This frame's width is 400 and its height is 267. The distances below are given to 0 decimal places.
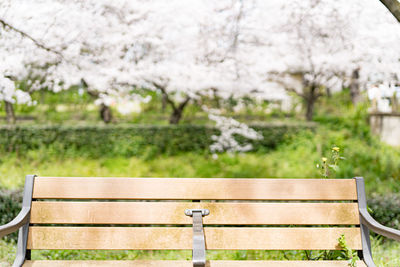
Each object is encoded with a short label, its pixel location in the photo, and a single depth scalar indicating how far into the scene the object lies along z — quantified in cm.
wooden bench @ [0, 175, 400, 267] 206
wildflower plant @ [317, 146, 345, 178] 237
